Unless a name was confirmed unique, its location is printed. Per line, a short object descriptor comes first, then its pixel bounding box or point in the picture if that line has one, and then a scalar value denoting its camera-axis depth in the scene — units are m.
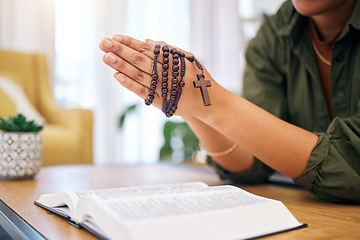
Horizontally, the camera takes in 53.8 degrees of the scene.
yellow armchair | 1.88
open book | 0.36
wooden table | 0.44
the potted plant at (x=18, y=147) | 0.88
